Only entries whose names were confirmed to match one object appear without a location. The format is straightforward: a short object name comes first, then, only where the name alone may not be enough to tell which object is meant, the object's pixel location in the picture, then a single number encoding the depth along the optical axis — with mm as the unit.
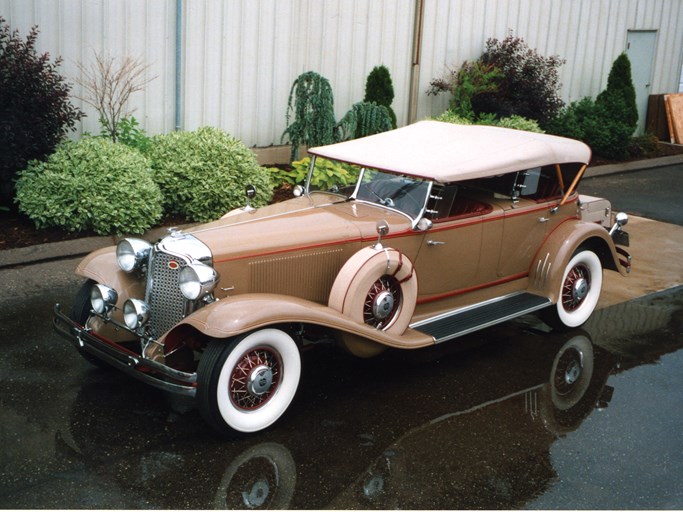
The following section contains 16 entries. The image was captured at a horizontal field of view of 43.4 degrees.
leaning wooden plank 16094
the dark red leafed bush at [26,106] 8397
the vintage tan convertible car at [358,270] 5031
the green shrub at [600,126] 13992
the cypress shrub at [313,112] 10719
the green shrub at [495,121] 12211
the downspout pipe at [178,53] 10133
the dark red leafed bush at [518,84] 13086
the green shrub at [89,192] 8383
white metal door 15773
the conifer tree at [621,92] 14370
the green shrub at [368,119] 10812
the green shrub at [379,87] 12008
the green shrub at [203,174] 9133
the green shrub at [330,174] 9258
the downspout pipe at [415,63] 12445
